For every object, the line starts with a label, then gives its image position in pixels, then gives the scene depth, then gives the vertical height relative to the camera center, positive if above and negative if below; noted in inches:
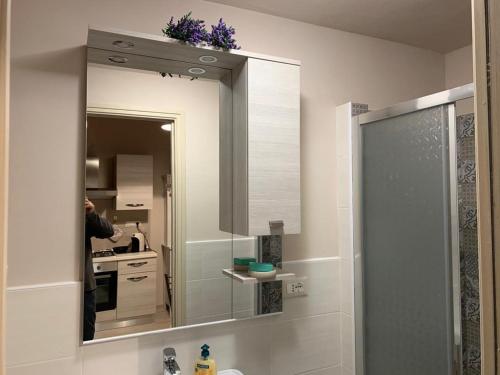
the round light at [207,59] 56.4 +22.7
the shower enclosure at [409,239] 52.5 -5.7
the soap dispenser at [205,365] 52.7 -23.4
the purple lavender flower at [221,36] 54.6 +25.2
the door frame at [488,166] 18.8 +2.0
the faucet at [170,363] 50.7 -22.5
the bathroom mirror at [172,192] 52.2 +1.8
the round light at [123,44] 51.2 +22.8
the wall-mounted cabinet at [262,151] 56.1 +8.5
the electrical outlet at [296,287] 64.4 -14.8
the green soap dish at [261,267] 58.2 -10.1
